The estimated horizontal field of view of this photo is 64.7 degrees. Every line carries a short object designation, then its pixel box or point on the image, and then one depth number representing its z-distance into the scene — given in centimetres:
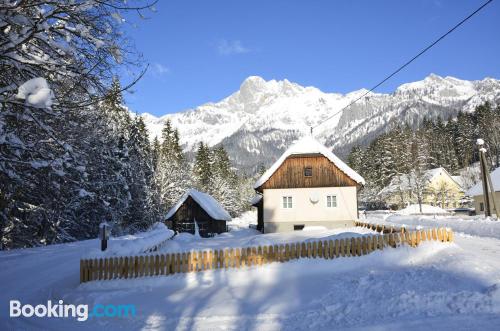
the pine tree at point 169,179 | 5156
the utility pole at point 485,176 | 3161
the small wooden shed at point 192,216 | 4022
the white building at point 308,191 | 3275
